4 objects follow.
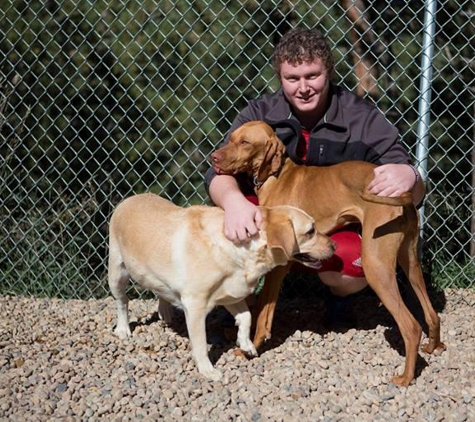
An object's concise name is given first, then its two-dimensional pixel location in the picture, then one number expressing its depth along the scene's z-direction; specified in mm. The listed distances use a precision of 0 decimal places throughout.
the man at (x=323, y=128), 4461
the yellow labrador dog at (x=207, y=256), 4105
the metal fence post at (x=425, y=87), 5016
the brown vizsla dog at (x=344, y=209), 4109
